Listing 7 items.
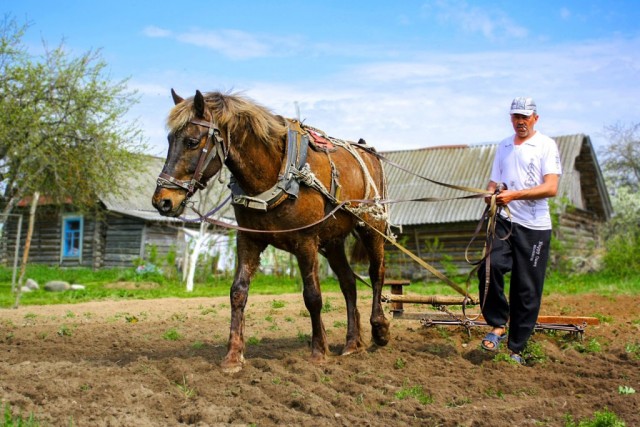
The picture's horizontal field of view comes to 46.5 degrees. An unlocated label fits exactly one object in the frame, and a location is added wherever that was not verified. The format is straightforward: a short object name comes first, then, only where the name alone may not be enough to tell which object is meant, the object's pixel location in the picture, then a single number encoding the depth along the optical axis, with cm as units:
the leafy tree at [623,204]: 1948
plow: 697
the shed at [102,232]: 2841
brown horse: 548
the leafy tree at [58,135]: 1970
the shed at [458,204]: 2398
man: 608
